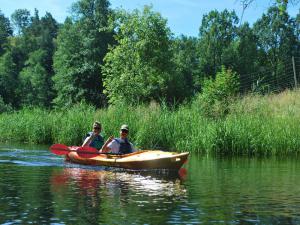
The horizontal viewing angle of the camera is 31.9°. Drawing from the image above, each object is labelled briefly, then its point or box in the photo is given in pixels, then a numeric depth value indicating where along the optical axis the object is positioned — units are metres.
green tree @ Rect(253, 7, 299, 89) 66.44
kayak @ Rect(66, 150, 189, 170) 12.66
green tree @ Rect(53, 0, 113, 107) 47.12
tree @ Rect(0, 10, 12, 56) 86.57
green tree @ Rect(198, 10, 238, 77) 64.38
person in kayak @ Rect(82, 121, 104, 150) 15.02
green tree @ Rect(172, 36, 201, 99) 61.06
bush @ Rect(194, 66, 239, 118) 20.25
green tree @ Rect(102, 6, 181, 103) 31.58
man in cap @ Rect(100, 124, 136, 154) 14.02
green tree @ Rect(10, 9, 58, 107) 62.91
